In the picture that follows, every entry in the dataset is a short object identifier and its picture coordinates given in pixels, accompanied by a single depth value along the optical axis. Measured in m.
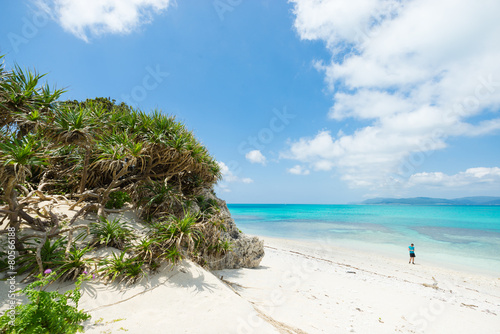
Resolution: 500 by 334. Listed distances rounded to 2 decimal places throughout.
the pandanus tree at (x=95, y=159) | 3.62
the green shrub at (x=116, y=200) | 6.29
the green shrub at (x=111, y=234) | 4.61
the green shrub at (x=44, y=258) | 3.66
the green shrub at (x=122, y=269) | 3.89
